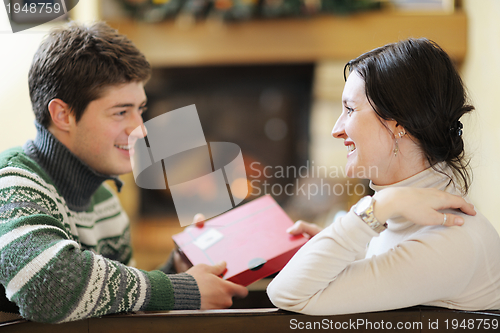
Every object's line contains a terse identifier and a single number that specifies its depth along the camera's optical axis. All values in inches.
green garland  176.1
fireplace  205.2
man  82.7
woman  81.8
